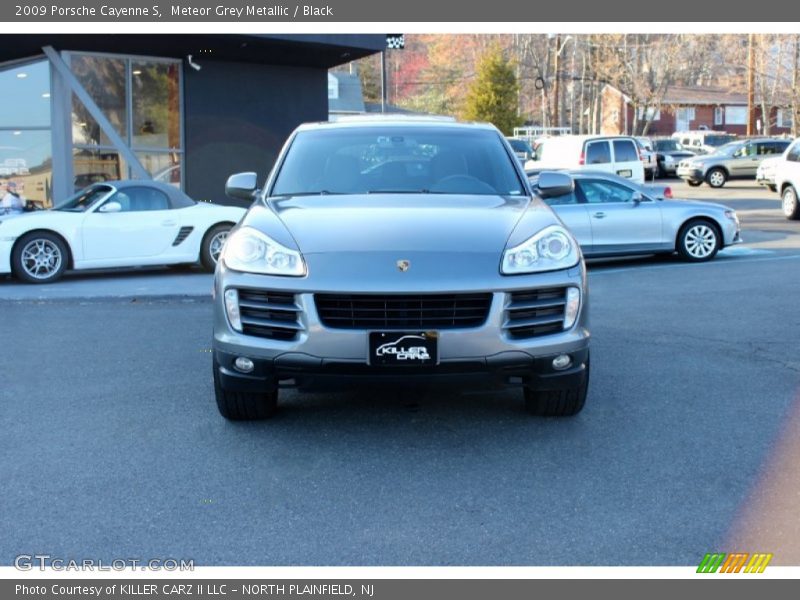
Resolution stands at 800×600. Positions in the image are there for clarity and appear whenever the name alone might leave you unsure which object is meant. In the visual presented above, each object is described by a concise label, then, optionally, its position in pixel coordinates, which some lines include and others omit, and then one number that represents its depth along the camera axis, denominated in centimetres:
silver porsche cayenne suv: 493
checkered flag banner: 3098
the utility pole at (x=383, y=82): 4327
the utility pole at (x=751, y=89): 4346
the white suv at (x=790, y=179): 2095
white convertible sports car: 1268
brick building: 7194
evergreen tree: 5228
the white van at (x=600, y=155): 2297
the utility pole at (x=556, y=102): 4825
